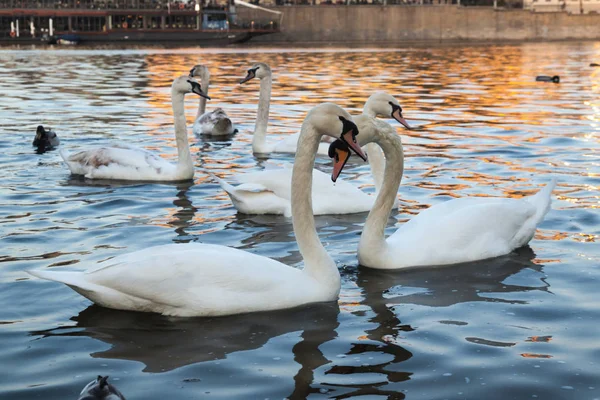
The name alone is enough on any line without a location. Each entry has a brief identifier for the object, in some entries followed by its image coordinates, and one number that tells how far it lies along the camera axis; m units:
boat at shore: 91.44
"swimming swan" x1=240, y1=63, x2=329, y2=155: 14.52
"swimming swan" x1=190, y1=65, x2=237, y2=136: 16.70
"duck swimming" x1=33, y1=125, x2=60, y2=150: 14.56
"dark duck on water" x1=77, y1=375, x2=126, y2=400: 4.06
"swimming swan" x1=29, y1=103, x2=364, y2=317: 6.03
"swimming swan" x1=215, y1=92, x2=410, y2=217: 9.70
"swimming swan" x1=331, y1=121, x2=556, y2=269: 7.47
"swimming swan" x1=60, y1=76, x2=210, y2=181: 11.90
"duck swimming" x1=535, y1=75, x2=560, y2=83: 32.19
